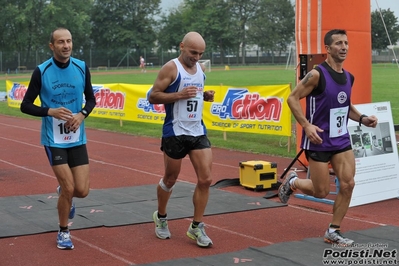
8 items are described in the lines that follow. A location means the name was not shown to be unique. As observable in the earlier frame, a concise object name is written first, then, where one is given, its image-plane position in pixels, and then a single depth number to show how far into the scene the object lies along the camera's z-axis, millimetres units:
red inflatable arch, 11992
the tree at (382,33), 83238
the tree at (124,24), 88562
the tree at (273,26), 90938
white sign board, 9102
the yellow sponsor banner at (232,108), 14602
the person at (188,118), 6988
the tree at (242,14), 90938
